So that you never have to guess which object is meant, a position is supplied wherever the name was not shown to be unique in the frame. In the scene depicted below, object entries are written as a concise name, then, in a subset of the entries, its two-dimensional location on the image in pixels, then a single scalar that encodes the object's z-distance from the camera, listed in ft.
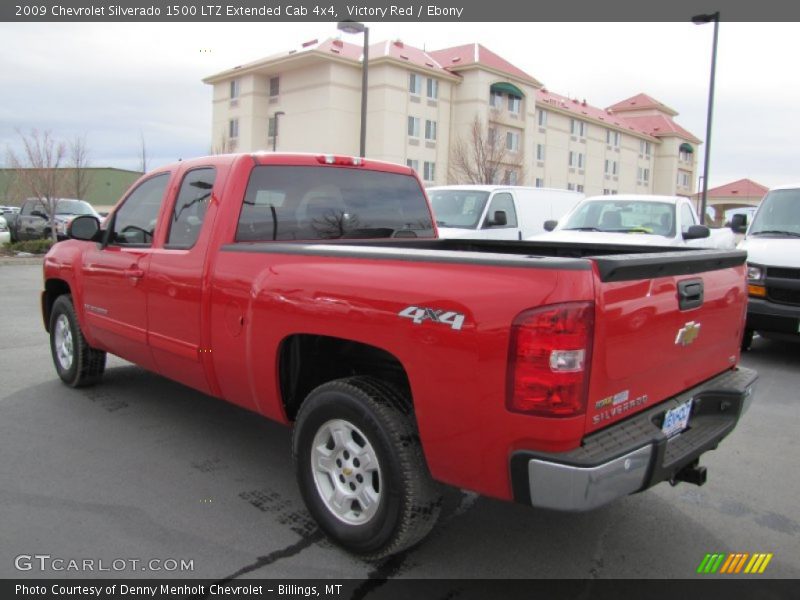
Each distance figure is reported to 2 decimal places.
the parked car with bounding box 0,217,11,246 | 69.46
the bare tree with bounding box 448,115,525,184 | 117.29
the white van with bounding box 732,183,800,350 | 23.08
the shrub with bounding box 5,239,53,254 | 62.85
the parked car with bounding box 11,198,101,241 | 71.15
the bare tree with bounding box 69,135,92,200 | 77.56
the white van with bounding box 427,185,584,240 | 37.42
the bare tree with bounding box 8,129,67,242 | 65.87
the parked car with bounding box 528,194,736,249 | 29.96
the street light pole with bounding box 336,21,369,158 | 45.24
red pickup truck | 8.18
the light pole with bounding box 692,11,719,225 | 52.87
